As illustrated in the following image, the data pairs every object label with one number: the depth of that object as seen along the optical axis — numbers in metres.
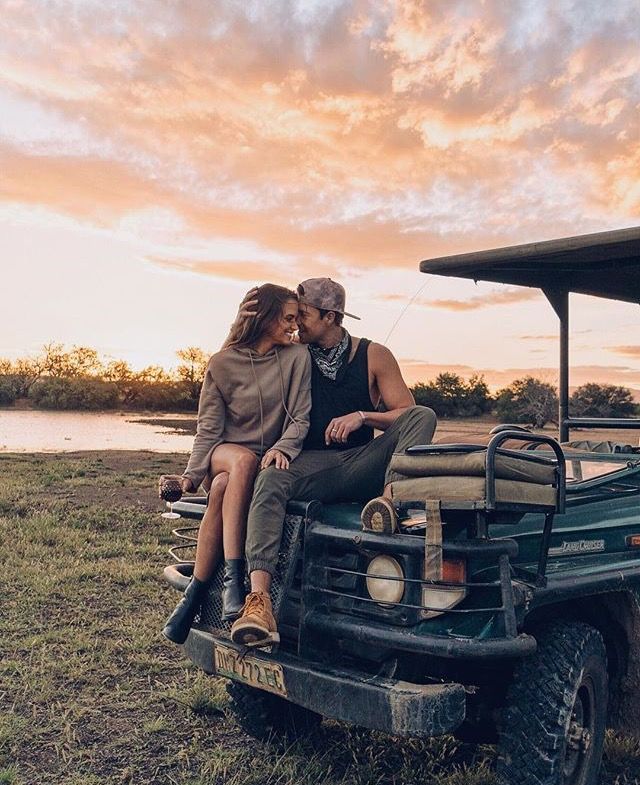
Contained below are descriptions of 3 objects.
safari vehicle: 3.16
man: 3.61
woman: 3.95
